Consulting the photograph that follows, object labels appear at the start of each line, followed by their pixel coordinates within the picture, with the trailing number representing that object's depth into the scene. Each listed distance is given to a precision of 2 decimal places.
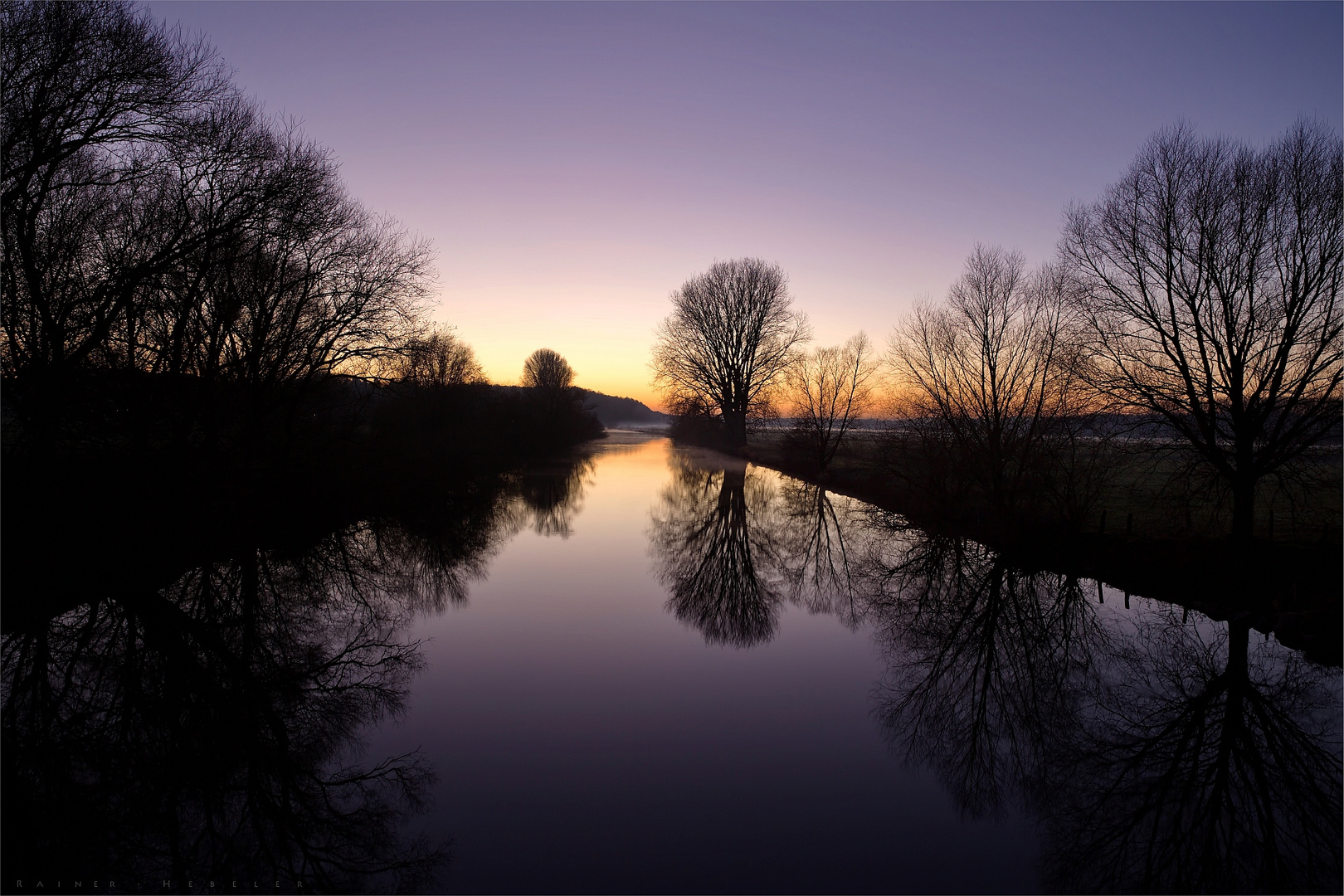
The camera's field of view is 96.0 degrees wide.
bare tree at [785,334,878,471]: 30.25
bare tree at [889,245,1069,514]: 15.71
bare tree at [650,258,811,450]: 40.56
